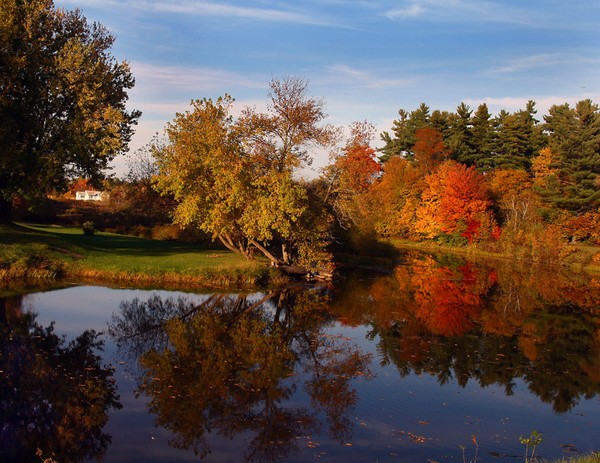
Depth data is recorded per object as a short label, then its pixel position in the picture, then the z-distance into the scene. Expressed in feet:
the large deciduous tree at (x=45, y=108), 94.94
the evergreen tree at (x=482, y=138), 258.98
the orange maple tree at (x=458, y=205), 210.38
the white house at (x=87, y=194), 440.45
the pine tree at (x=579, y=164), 191.21
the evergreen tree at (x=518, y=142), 244.01
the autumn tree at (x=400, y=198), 233.35
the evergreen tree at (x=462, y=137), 263.49
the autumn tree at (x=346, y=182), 105.19
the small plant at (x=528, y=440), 23.68
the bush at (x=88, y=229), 150.51
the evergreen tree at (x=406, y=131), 295.07
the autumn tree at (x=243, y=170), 97.40
